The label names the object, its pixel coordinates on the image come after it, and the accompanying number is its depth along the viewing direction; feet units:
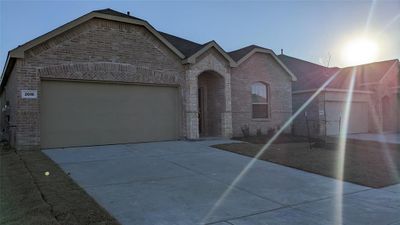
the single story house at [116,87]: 39.34
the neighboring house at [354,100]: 71.00
